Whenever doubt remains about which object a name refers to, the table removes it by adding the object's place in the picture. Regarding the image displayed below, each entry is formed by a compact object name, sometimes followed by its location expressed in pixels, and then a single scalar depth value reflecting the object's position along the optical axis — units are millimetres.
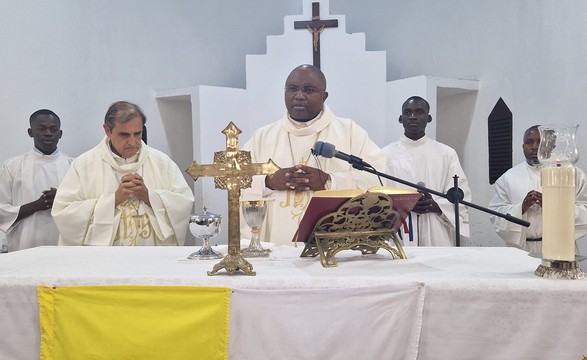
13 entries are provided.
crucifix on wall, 6984
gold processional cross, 2270
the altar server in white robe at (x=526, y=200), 4910
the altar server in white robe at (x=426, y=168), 5363
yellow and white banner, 2072
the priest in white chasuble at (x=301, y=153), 3765
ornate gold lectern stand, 2414
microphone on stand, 2502
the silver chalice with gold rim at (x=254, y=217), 2766
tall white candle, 2074
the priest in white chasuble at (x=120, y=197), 3957
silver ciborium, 2732
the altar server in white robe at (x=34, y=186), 5250
